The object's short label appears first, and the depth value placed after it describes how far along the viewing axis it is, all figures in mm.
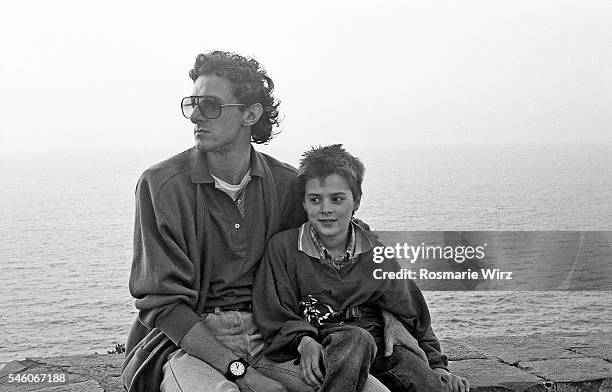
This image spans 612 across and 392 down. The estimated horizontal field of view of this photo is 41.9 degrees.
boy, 2430
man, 2359
